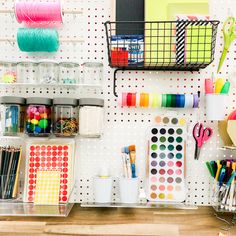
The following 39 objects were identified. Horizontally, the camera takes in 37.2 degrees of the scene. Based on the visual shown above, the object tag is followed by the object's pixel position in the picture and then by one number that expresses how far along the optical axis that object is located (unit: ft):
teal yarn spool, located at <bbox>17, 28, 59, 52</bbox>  4.40
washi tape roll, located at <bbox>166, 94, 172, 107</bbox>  4.47
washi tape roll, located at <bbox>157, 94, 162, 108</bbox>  4.48
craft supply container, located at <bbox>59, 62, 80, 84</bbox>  4.56
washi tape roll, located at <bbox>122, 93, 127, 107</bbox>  4.51
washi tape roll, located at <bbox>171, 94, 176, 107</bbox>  4.47
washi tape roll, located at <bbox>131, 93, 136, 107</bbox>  4.49
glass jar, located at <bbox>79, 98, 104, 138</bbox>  4.39
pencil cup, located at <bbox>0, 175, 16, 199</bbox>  4.47
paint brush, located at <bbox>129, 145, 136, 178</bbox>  4.44
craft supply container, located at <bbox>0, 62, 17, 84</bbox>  4.50
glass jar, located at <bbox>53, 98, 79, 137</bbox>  4.43
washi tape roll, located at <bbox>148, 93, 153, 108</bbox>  4.48
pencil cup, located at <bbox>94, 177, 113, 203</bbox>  4.40
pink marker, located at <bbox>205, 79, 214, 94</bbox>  4.46
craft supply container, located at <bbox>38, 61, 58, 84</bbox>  4.50
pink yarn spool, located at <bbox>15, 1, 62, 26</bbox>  4.39
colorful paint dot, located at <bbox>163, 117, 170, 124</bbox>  4.66
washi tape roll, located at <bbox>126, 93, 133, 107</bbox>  4.49
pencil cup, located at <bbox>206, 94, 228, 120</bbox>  4.39
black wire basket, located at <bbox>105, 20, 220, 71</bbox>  4.20
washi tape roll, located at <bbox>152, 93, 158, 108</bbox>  4.49
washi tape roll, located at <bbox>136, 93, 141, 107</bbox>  4.48
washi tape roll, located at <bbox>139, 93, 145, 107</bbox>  4.48
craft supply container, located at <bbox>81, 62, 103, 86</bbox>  4.59
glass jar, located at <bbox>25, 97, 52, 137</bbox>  4.39
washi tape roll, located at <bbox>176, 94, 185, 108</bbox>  4.47
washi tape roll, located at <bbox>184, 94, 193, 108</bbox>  4.47
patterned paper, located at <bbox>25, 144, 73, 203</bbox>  4.57
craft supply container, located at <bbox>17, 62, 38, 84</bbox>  4.58
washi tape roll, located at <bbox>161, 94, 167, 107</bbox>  4.48
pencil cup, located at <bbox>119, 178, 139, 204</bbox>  4.38
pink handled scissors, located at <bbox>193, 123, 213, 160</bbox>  4.60
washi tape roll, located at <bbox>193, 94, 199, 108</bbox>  4.48
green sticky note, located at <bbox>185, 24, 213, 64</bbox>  4.18
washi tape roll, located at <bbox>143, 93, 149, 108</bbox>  4.48
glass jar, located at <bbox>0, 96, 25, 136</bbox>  4.41
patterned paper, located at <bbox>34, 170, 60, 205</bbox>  4.40
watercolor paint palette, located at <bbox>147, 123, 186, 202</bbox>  4.57
